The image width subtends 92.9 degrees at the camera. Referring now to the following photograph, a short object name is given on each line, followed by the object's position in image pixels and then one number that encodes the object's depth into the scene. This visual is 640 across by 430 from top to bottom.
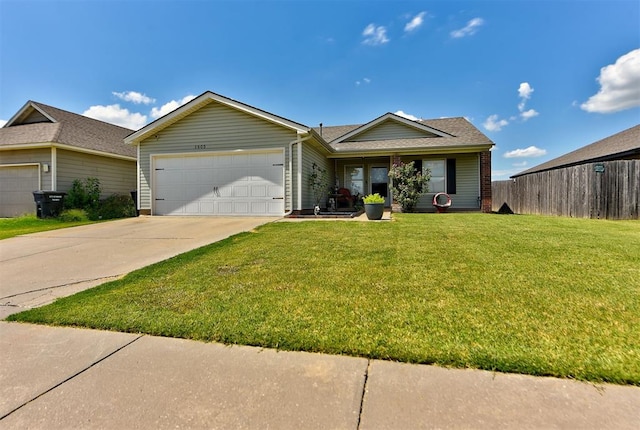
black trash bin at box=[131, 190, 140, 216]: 14.46
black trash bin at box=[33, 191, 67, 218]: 11.90
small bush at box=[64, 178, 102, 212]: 12.69
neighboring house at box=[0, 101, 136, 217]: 12.69
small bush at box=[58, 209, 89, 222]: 11.89
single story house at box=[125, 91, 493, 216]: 10.88
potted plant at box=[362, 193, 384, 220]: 9.59
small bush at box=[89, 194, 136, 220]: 12.98
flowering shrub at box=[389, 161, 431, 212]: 12.73
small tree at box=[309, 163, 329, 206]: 11.77
